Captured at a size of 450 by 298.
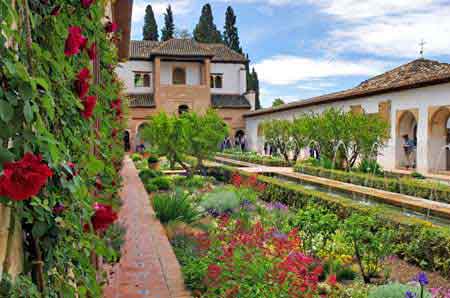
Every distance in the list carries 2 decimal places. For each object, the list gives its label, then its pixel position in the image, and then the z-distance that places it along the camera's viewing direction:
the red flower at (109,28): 2.80
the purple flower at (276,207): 7.99
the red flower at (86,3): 1.68
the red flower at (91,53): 1.99
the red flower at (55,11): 1.36
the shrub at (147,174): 13.05
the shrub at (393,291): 3.39
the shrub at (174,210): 6.59
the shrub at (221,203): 7.86
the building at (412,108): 15.74
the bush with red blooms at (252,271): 3.19
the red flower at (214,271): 3.40
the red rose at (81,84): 1.49
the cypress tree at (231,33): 43.69
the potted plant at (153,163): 16.81
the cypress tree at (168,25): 44.28
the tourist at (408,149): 17.58
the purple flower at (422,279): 2.37
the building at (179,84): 32.19
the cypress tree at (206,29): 42.47
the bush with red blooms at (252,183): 10.36
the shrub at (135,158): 23.03
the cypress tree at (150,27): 42.44
